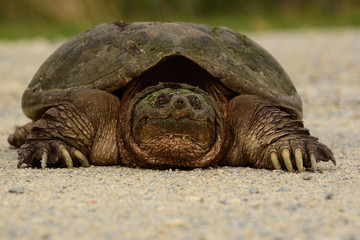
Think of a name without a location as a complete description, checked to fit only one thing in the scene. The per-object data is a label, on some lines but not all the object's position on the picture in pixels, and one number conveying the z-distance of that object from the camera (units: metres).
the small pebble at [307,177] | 6.48
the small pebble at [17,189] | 5.64
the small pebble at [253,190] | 5.69
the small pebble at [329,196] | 5.43
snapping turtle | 7.03
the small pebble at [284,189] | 5.83
